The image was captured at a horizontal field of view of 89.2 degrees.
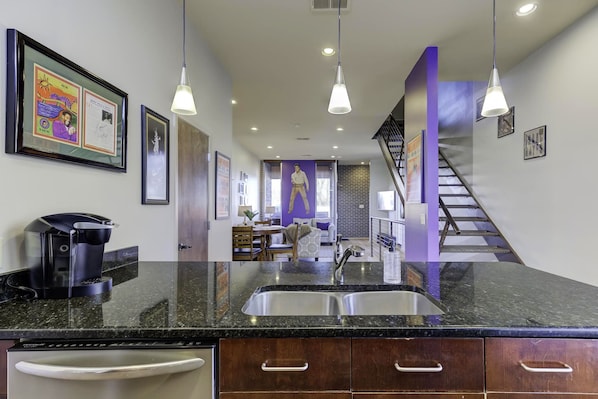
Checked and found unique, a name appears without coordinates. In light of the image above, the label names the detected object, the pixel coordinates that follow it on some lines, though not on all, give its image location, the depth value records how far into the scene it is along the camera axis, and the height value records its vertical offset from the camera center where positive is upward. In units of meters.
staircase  3.99 -0.23
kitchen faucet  1.48 -0.27
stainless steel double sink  1.36 -0.44
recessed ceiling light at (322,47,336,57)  3.18 +1.62
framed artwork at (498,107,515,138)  3.86 +1.05
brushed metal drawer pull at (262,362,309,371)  0.87 -0.47
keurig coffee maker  1.16 -0.21
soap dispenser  1.44 -0.31
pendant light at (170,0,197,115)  1.83 +0.64
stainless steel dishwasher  0.82 -0.45
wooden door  2.49 +0.09
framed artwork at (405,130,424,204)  3.22 +0.40
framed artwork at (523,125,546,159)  3.28 +0.69
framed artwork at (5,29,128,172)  1.15 +0.42
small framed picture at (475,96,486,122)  4.75 +1.54
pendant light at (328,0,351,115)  1.97 +0.70
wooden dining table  5.00 -0.50
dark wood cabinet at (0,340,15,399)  0.85 -0.46
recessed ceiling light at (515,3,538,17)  2.49 +1.63
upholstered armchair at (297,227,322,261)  6.43 -0.89
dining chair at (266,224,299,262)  5.66 -0.82
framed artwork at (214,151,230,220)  3.35 +0.20
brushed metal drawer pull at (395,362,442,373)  0.87 -0.47
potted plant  6.53 -0.24
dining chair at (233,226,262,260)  4.61 -0.59
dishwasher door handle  0.81 -0.45
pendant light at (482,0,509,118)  2.01 +0.70
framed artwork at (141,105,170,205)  1.97 +0.31
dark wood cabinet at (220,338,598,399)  0.87 -0.47
